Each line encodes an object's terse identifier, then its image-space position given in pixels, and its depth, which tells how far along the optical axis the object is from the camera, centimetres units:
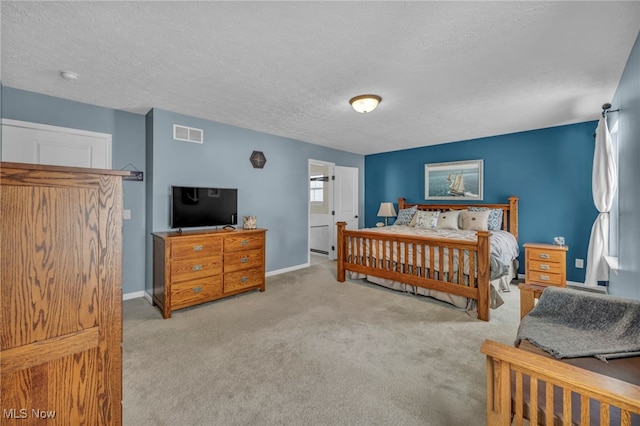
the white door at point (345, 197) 583
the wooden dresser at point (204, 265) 298
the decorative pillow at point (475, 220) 432
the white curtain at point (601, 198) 280
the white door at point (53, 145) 280
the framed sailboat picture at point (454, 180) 486
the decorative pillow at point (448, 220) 453
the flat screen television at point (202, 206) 335
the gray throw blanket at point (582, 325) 141
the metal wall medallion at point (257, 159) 427
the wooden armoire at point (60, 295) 81
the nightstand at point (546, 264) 357
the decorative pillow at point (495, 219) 439
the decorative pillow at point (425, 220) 477
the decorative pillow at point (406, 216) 528
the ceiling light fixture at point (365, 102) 286
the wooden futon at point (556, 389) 87
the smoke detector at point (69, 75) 242
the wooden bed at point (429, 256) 292
